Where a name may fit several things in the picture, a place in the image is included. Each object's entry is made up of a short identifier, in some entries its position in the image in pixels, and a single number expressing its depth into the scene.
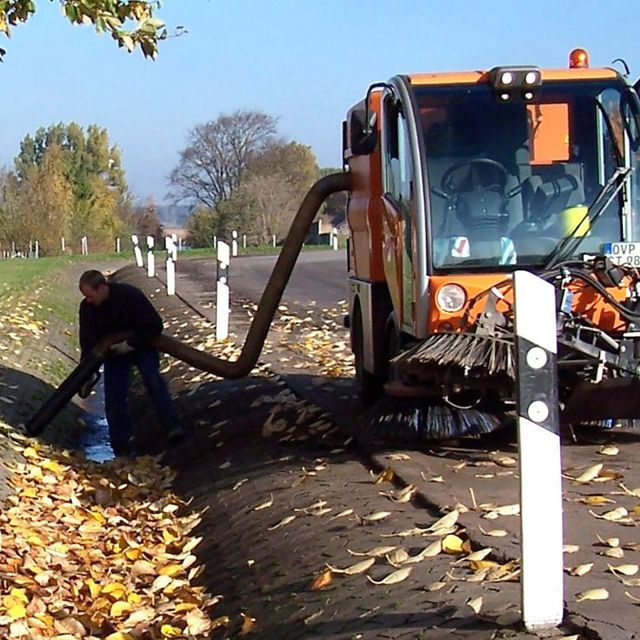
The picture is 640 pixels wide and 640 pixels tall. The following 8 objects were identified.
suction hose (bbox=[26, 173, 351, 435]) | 12.18
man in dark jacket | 12.37
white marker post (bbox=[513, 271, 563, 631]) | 5.07
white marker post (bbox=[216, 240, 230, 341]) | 18.47
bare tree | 101.06
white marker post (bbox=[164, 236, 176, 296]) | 29.98
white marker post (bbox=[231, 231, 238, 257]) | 60.06
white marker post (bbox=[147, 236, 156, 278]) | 39.16
